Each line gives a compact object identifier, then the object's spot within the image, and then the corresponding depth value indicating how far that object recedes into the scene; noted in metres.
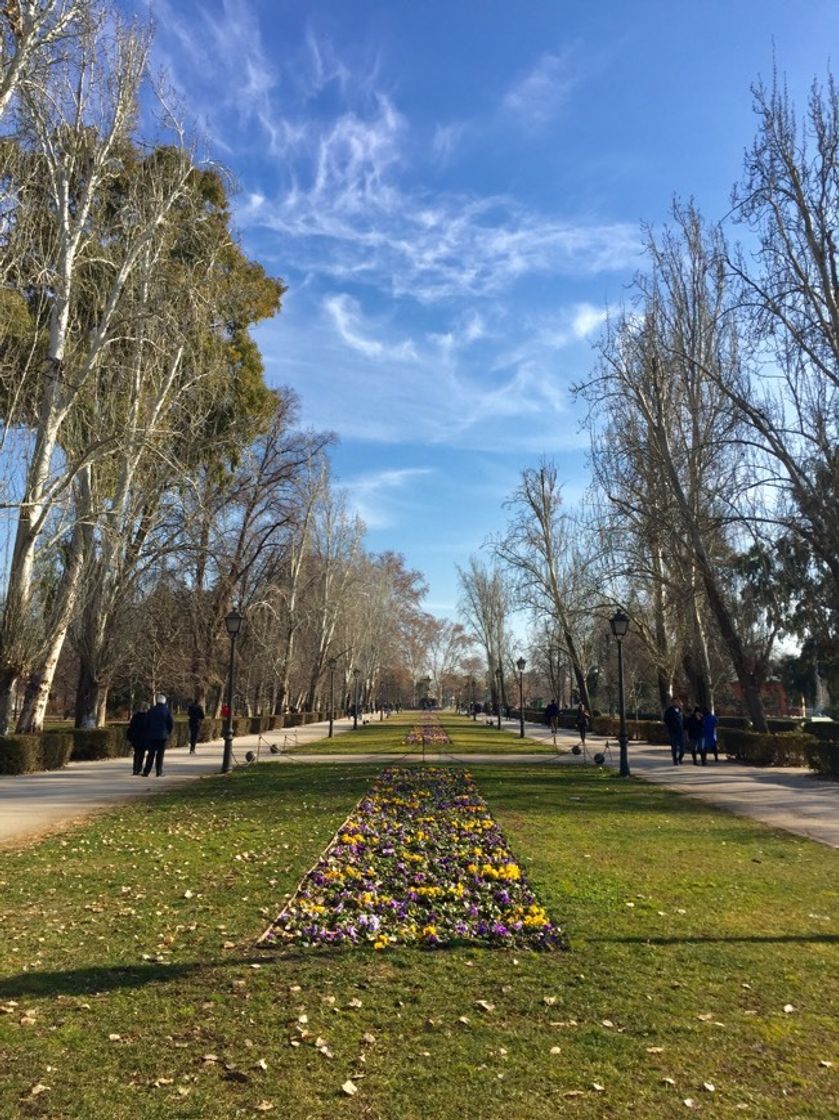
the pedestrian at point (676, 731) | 22.83
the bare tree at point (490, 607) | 67.00
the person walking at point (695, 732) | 23.12
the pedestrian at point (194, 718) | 26.45
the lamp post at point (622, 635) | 18.70
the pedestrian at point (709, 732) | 22.98
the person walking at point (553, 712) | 36.13
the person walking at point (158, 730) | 18.00
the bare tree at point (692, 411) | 22.50
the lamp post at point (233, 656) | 19.67
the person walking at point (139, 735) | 18.23
